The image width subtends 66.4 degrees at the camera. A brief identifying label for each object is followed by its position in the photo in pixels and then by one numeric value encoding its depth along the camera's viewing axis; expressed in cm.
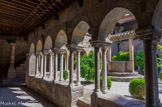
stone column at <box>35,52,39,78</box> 741
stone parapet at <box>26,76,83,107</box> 407
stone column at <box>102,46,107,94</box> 353
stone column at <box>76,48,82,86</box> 442
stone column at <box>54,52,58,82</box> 539
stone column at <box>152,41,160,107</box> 233
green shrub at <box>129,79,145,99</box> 473
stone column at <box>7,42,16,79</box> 1019
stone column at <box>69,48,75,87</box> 446
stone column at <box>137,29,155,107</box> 214
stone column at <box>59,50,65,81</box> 564
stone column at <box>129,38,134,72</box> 1130
